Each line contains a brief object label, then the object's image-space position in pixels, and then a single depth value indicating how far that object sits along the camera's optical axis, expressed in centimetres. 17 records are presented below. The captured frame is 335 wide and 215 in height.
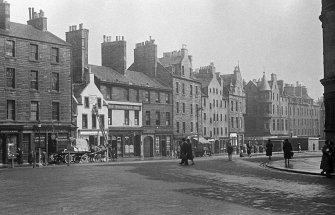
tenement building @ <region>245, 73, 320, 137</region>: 9594
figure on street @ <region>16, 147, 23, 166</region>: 4292
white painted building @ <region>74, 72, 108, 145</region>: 5191
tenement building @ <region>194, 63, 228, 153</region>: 7812
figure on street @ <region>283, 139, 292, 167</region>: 3222
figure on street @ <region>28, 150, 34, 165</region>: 4170
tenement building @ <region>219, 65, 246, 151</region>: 8531
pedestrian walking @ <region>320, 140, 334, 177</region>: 2233
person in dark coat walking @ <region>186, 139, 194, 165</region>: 3409
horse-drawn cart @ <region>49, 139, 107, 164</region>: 4153
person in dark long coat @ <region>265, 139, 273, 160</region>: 4120
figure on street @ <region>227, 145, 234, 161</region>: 4275
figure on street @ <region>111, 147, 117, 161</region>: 4956
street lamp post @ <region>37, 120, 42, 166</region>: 4469
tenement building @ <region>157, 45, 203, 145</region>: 6862
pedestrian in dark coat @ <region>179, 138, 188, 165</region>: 3406
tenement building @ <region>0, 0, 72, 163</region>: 4362
